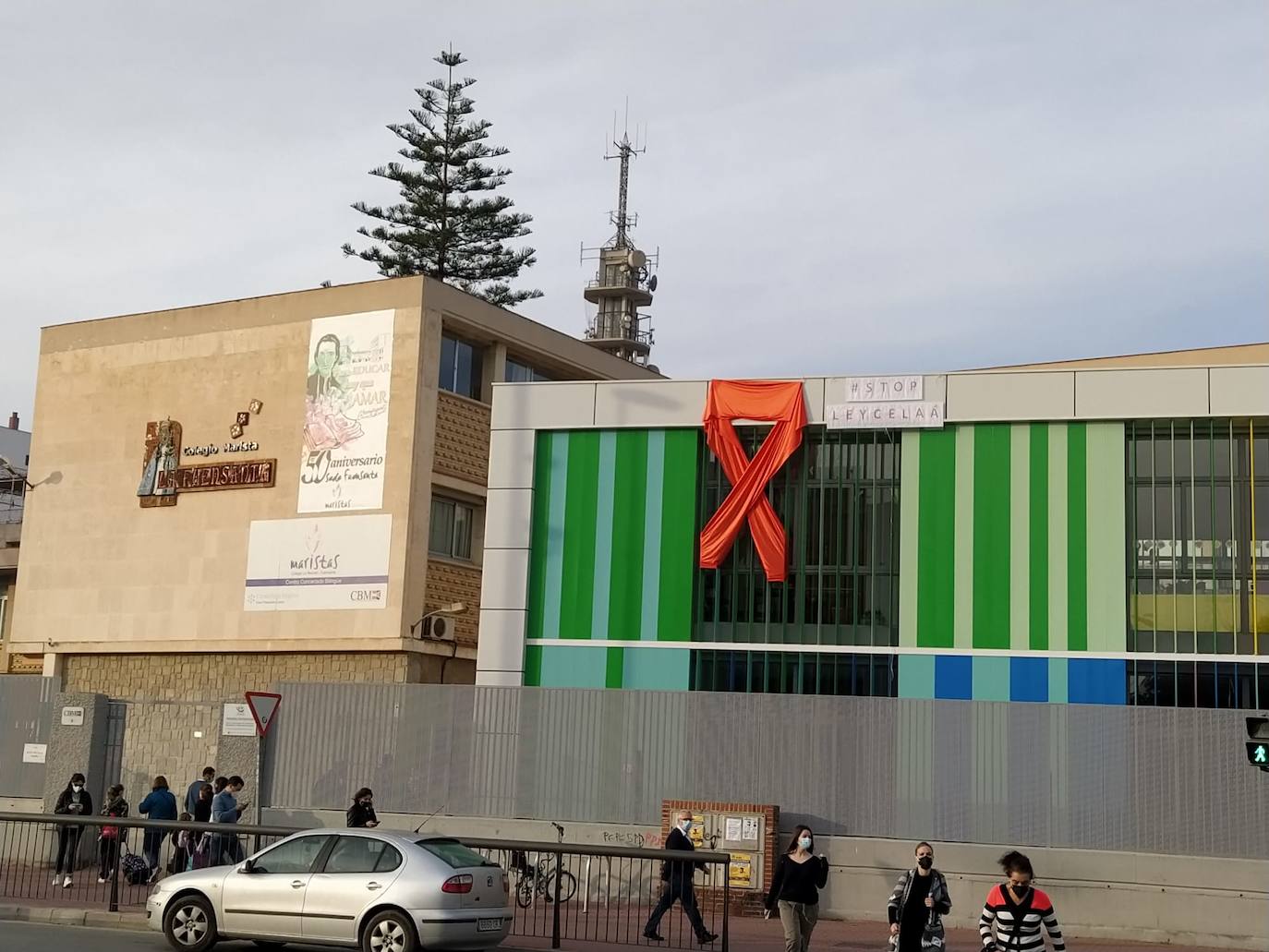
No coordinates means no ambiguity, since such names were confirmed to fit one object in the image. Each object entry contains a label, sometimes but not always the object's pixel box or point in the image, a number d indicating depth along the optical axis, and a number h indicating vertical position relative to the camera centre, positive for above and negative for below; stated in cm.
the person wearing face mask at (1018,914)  1185 -105
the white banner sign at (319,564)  3350 +350
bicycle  1998 -165
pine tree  6119 +1968
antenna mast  8688 +2360
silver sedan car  1587 -156
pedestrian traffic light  1683 +36
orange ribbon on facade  2753 +485
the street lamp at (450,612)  3341 +253
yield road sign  2288 +40
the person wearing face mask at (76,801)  2567 -113
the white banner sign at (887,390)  2727 +605
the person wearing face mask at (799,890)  1619 -128
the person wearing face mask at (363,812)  2214 -96
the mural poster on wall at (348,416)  3394 +657
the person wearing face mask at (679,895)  1845 -159
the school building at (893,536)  2594 +363
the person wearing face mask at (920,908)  1455 -127
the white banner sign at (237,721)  2567 +19
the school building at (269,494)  3372 +507
